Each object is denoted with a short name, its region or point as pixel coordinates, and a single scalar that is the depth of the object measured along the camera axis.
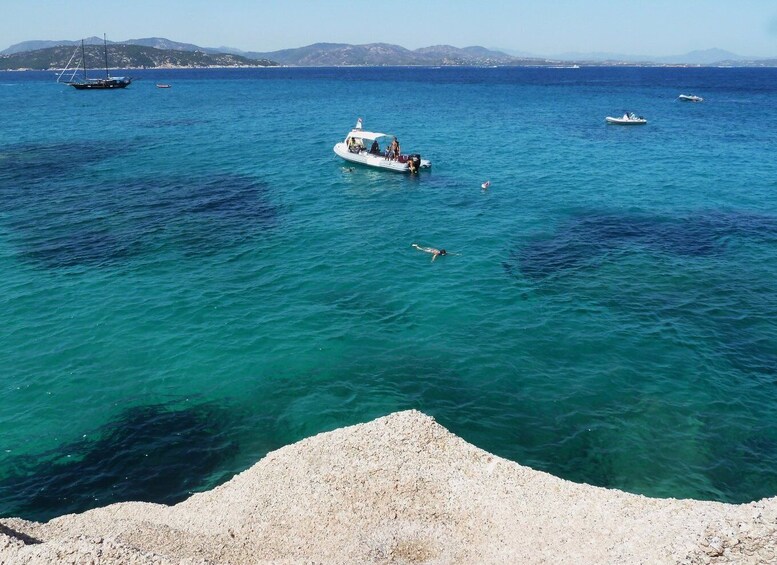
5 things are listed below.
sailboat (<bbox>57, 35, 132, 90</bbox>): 151.62
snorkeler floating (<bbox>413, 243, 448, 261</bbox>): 35.56
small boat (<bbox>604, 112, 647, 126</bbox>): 83.94
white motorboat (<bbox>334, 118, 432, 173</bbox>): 55.44
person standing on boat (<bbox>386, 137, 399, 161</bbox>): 56.86
